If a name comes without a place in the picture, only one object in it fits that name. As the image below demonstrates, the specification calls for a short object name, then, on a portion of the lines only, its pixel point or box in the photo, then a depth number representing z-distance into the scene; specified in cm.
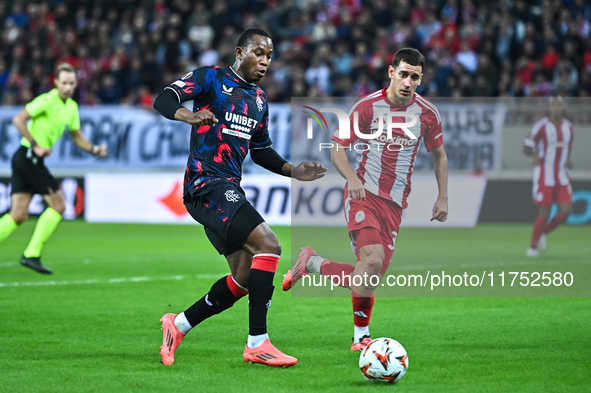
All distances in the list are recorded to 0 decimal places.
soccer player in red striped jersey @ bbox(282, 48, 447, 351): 1229
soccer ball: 1007
